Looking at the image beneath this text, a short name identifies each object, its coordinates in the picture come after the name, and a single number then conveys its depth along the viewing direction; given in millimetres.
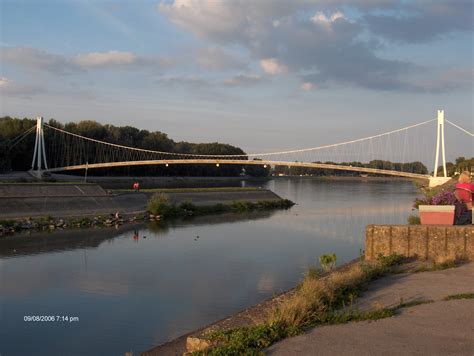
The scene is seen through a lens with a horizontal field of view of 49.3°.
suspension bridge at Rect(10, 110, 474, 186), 48969
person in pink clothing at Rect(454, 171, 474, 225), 10742
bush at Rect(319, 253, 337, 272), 9327
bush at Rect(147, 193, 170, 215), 26328
